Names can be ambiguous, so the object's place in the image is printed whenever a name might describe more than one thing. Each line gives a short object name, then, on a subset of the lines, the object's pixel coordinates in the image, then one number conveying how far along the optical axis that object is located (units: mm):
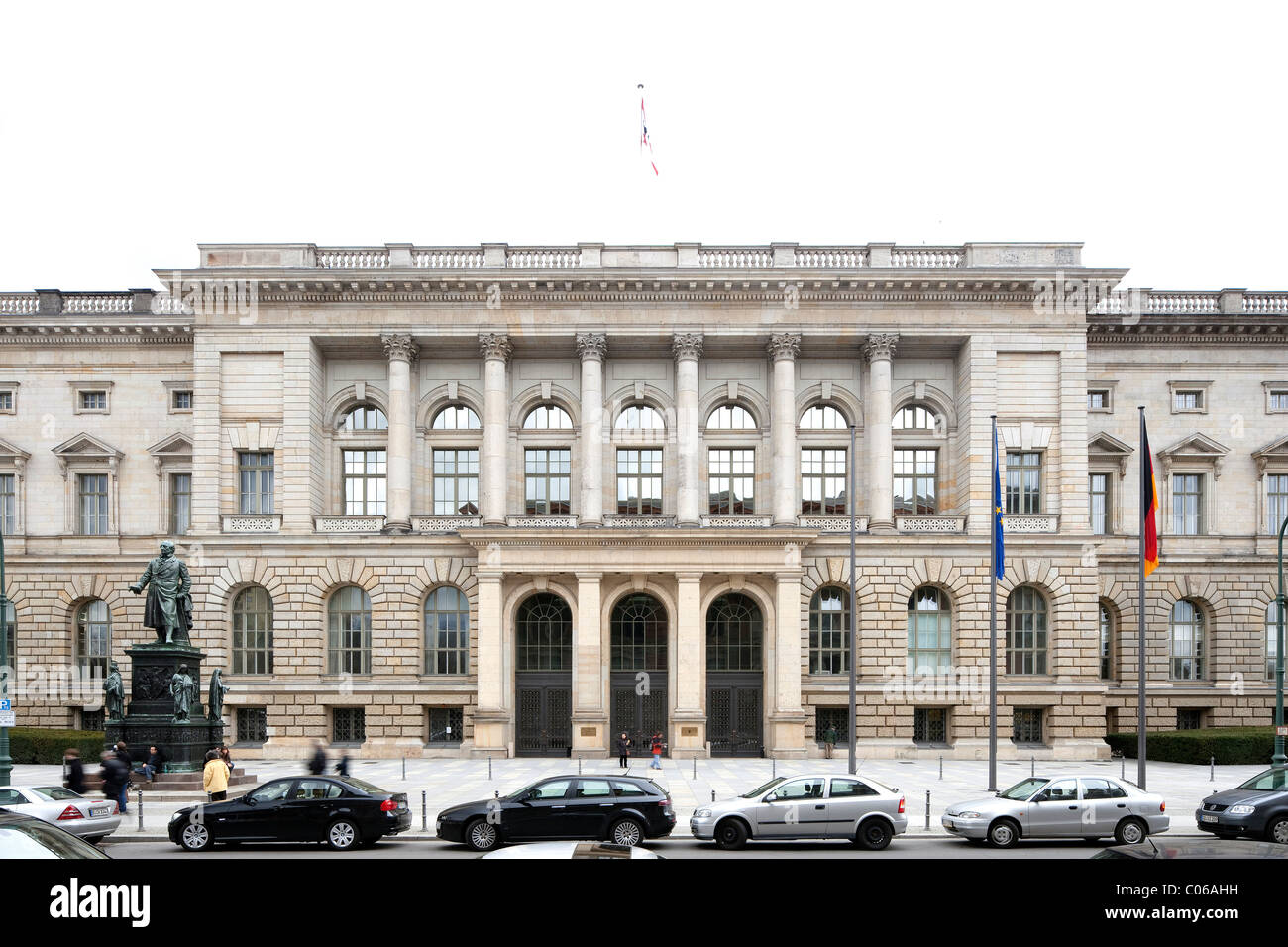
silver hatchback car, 21266
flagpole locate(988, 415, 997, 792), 30575
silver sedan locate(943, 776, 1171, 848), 21328
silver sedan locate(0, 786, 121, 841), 21172
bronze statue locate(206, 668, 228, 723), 31688
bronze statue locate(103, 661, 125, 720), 30688
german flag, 30938
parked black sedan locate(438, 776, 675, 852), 20859
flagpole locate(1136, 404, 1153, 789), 29297
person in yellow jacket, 23781
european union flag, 32656
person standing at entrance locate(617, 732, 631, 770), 38675
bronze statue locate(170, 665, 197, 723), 29734
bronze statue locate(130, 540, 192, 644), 30875
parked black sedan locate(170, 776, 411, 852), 20797
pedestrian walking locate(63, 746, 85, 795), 26078
